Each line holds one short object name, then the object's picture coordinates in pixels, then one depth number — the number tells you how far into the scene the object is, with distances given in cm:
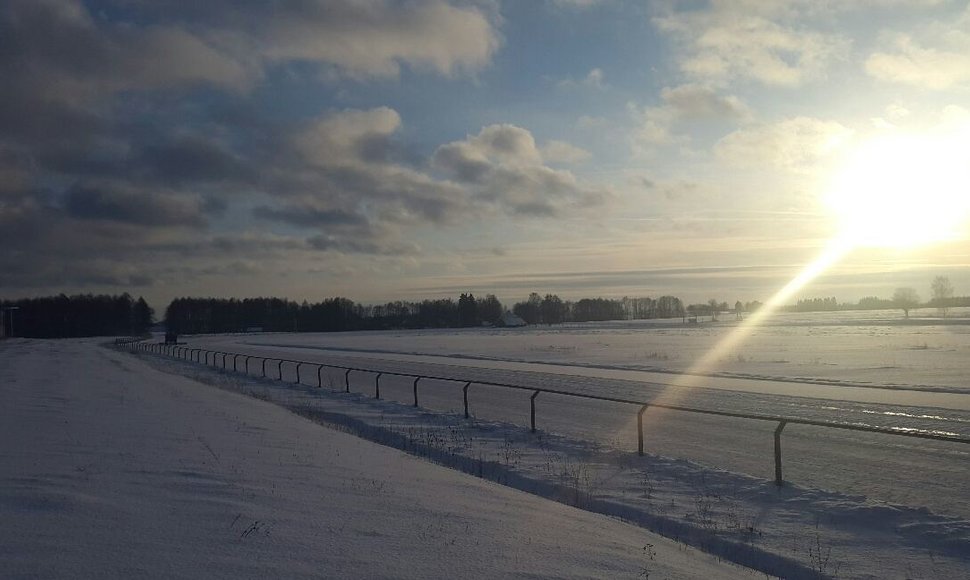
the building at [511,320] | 17450
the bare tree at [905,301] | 17526
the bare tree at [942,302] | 18392
